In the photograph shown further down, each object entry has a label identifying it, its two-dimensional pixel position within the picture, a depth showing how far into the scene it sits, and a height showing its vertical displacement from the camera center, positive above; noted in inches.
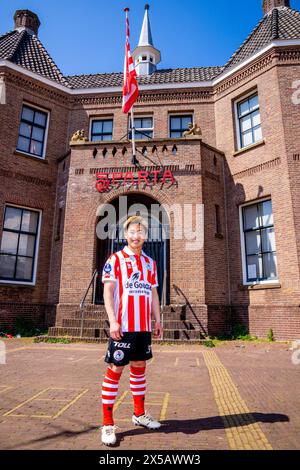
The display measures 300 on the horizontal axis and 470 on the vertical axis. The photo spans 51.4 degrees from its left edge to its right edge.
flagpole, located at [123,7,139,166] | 439.2 +348.3
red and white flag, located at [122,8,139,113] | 445.0 +305.5
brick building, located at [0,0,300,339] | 397.1 +158.0
